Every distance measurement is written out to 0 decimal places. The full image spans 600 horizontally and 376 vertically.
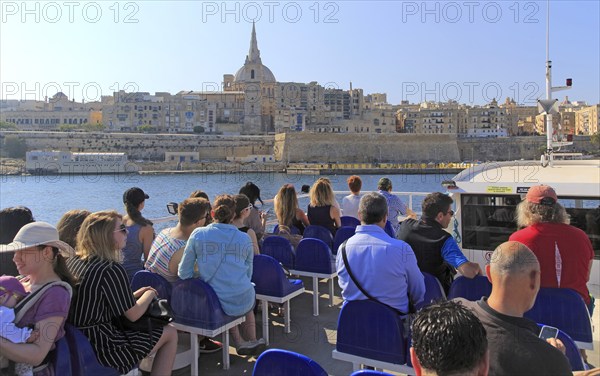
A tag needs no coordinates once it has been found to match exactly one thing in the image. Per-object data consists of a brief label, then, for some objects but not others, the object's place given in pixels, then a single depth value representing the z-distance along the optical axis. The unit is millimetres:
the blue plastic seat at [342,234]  4074
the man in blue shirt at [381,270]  2223
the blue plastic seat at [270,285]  3094
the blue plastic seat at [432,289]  2438
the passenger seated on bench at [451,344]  1108
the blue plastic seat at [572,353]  1660
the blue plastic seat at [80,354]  1893
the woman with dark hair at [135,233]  3232
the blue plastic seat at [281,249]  3830
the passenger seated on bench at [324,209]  4414
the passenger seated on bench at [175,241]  2840
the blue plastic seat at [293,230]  4416
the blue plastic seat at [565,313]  2162
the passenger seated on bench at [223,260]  2668
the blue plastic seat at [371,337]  2119
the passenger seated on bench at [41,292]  1731
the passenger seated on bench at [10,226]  2410
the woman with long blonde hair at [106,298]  2025
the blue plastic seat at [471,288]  2377
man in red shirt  2291
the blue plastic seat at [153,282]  2695
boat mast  4810
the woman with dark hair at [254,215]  4055
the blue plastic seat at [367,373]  1365
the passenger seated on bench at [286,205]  4414
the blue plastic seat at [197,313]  2584
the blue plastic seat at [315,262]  3627
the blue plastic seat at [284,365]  1480
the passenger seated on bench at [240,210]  3275
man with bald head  1387
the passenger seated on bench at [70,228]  2443
